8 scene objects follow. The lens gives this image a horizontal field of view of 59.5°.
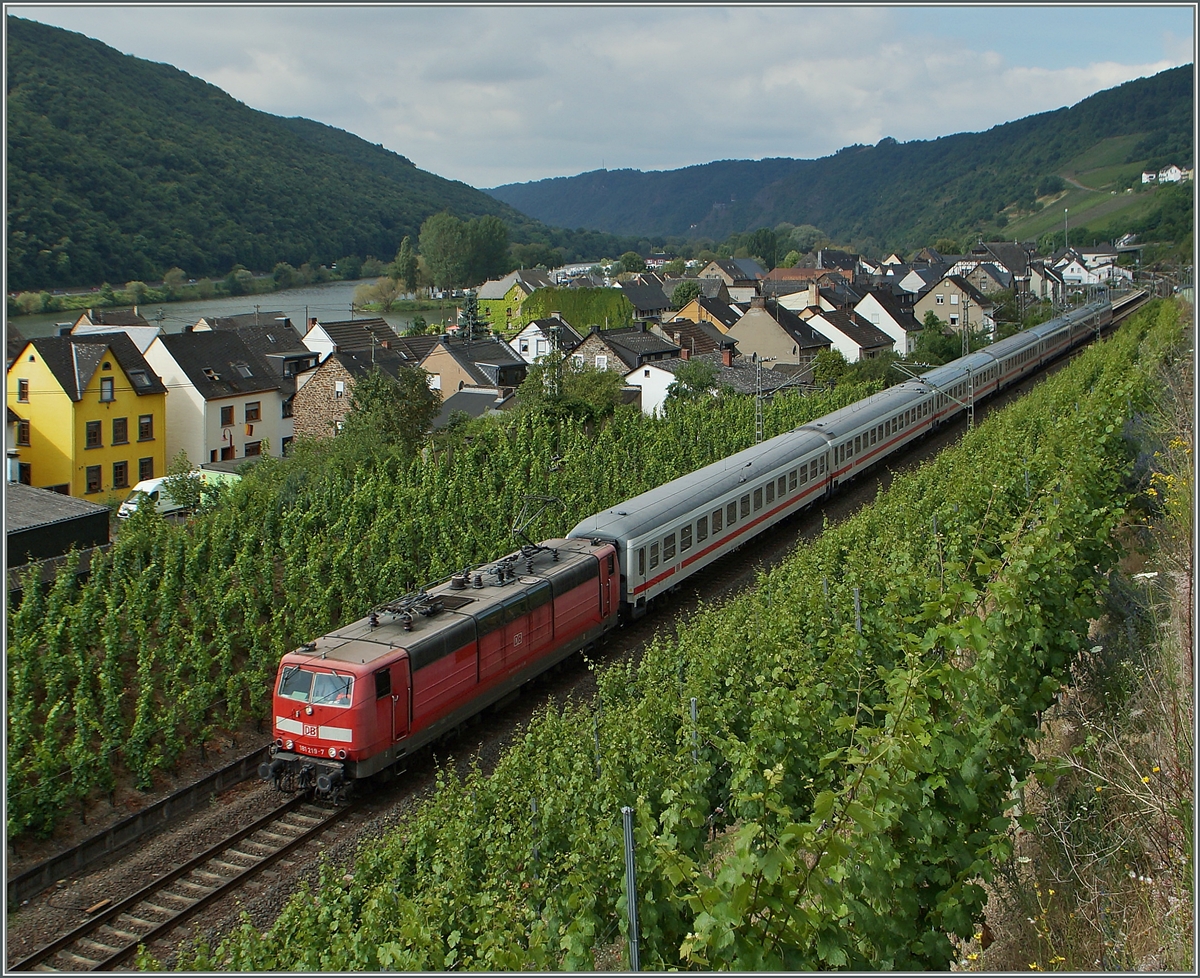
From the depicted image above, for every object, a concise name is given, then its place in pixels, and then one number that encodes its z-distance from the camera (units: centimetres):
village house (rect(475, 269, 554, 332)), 11625
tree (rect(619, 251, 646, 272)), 19000
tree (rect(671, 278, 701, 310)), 11812
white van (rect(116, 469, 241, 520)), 3688
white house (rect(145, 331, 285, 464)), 4884
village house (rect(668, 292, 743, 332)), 9175
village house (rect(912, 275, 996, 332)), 8956
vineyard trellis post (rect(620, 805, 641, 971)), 823
